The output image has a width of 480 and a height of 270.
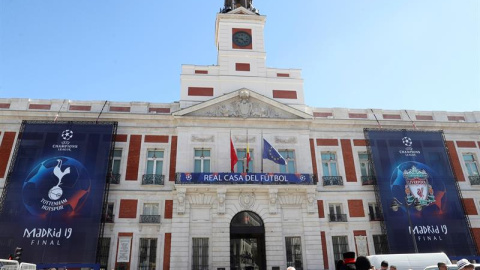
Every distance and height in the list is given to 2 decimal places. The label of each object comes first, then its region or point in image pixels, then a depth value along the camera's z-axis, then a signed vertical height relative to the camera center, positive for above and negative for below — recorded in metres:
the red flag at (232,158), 21.50 +6.27
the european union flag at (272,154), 21.41 +6.41
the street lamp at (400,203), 21.72 +3.29
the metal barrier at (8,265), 8.09 -0.04
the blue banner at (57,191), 18.75 +4.11
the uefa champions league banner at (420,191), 21.31 +4.13
